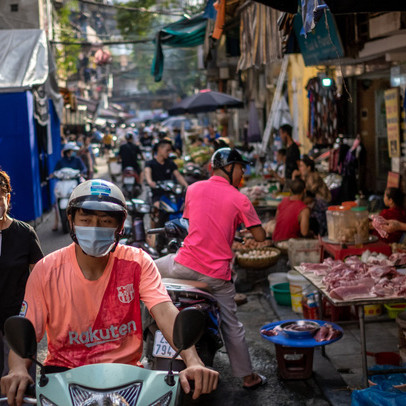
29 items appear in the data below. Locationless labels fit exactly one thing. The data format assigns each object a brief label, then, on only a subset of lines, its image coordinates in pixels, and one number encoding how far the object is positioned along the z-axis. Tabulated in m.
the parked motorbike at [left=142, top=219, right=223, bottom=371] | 5.27
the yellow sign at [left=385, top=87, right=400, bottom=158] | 10.34
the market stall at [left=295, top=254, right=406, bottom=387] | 5.48
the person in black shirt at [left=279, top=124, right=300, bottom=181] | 13.24
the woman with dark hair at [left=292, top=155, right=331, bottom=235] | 10.60
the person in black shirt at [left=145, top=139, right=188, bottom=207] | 12.19
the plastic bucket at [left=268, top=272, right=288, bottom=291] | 8.99
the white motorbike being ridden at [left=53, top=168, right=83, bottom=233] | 14.12
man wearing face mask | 3.34
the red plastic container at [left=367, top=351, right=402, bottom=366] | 6.07
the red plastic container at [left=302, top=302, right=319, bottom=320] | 7.47
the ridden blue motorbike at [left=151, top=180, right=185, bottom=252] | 11.44
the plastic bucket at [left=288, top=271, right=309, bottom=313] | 8.08
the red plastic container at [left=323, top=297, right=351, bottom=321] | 7.57
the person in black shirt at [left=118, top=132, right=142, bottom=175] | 19.03
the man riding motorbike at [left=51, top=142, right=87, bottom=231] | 14.77
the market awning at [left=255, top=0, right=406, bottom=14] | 4.55
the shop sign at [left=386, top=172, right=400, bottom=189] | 10.37
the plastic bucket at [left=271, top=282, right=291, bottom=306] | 8.56
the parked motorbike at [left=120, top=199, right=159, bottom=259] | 9.58
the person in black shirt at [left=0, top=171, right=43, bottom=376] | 4.68
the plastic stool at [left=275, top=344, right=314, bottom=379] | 6.18
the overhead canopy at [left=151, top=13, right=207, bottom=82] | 17.14
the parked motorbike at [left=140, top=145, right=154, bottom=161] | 28.55
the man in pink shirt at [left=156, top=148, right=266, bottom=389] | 5.82
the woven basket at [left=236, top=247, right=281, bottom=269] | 9.48
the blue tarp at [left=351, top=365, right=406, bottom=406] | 4.20
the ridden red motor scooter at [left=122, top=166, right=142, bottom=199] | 18.23
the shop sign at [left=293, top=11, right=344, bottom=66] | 9.40
